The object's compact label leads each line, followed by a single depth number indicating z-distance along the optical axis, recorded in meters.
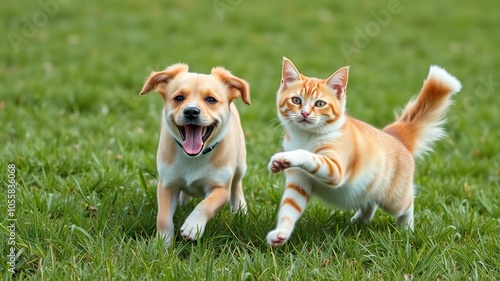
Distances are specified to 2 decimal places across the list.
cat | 7.87
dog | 8.16
